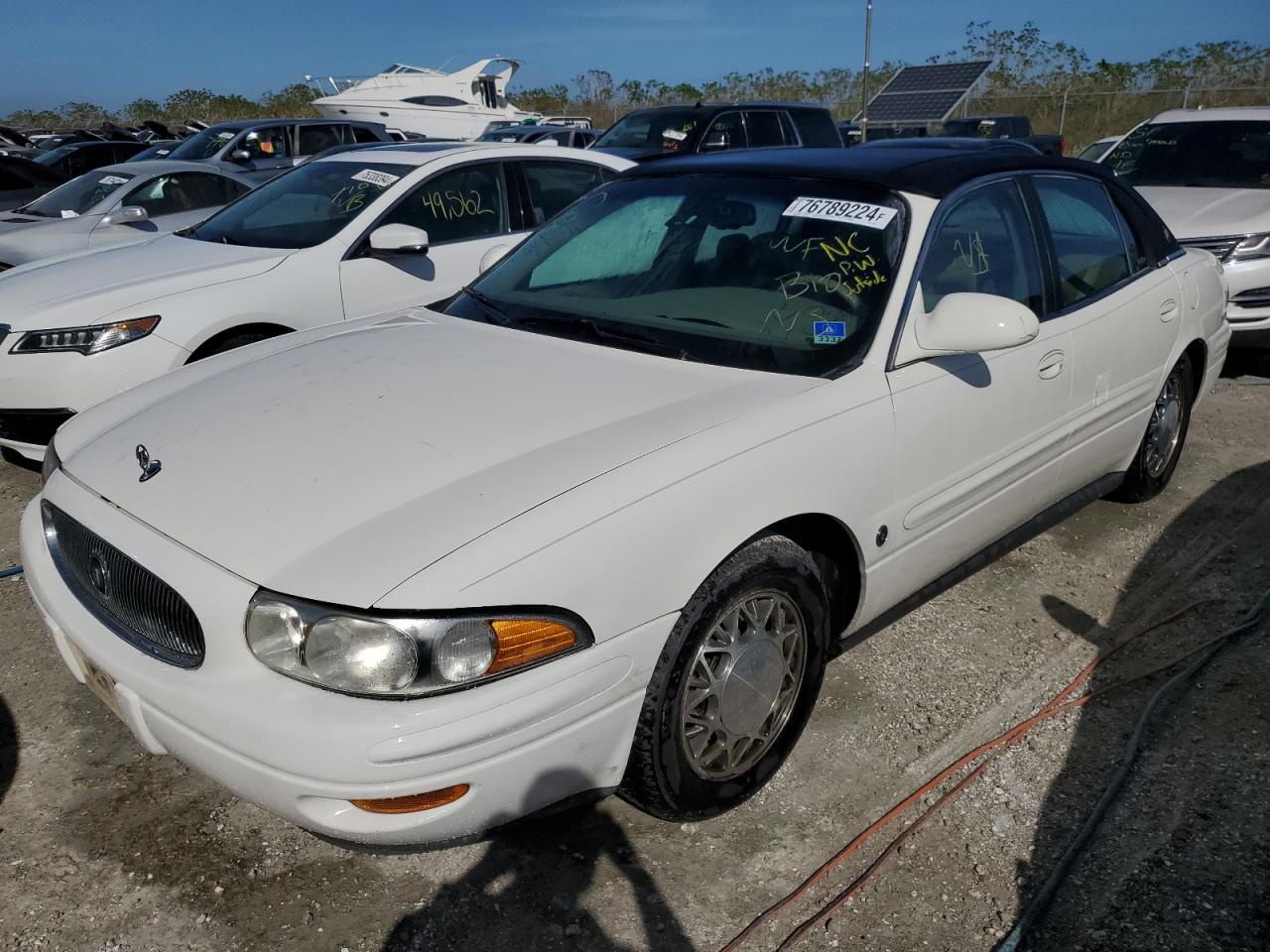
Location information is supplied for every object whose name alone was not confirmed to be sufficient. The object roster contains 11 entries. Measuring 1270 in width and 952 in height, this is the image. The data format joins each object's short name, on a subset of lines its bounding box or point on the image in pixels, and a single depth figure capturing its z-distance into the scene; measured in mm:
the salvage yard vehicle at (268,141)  12023
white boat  23672
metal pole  20484
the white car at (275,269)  4633
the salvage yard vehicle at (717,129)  10680
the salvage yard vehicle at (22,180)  10542
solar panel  22281
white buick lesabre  2021
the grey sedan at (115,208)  7547
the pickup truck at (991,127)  20438
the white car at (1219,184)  6723
